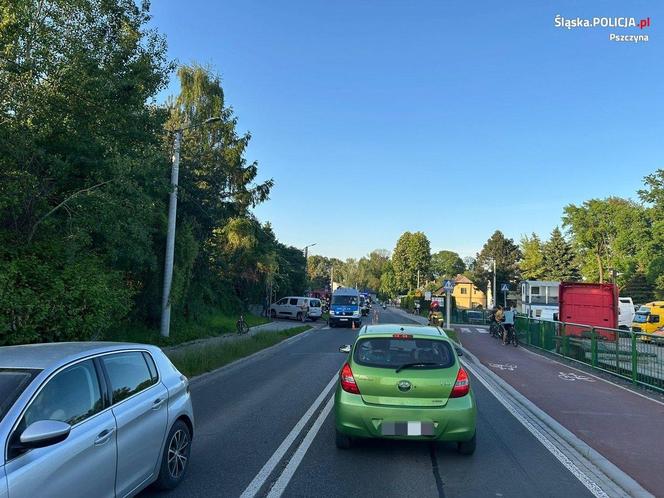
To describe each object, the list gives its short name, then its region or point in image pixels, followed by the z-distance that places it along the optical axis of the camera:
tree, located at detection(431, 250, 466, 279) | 154.38
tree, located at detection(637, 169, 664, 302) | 52.41
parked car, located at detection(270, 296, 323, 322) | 39.41
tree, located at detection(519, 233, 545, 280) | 83.00
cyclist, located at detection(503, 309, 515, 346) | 21.81
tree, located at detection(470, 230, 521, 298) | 89.12
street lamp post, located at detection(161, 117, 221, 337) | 18.14
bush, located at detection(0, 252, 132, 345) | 8.29
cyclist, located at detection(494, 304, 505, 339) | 23.25
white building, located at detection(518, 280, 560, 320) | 36.75
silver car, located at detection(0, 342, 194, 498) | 3.13
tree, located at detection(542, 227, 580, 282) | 74.56
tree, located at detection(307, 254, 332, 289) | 100.81
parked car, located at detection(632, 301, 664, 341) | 29.38
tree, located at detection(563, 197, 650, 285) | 65.81
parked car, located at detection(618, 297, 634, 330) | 35.34
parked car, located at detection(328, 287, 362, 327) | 34.53
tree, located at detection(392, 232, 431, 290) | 103.31
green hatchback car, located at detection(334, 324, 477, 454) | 5.72
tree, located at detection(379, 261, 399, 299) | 111.28
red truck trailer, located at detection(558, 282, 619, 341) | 21.89
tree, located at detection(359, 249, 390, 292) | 158.25
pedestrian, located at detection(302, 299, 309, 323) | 38.65
